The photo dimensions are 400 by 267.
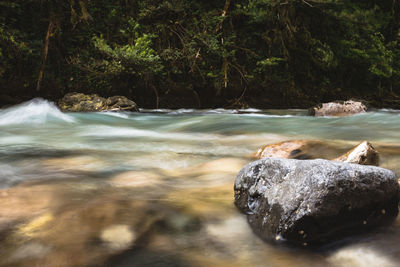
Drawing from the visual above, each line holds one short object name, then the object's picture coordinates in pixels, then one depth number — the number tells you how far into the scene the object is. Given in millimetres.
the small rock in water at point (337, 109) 8766
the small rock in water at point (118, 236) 1721
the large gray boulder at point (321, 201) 1701
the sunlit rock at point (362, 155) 2744
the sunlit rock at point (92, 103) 9234
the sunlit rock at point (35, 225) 1810
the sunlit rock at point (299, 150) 3357
